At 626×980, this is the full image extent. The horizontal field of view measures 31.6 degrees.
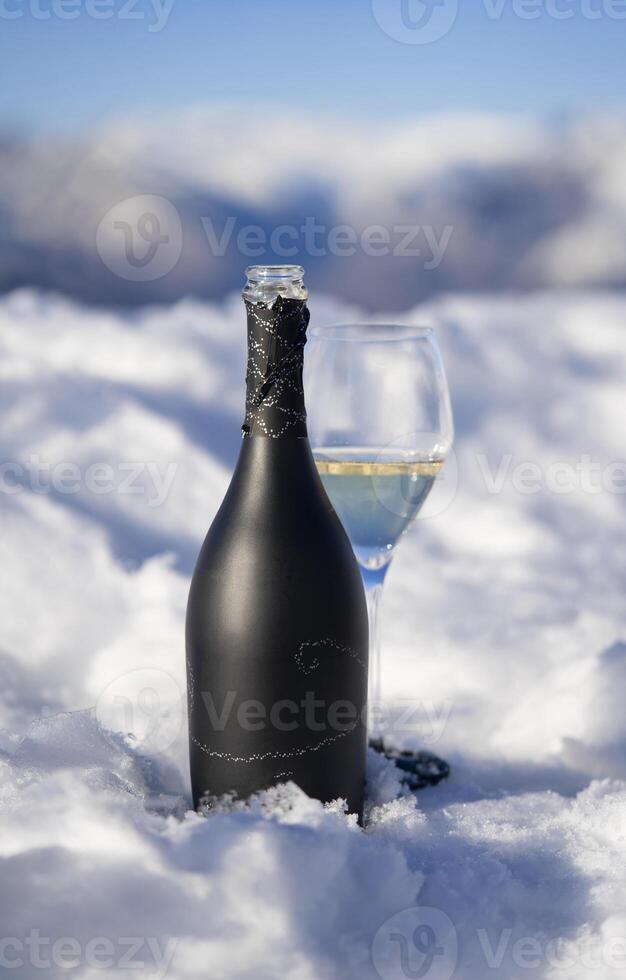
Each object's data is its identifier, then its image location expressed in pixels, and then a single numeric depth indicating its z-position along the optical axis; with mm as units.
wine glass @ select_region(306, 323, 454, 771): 1387
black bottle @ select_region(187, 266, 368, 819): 1093
